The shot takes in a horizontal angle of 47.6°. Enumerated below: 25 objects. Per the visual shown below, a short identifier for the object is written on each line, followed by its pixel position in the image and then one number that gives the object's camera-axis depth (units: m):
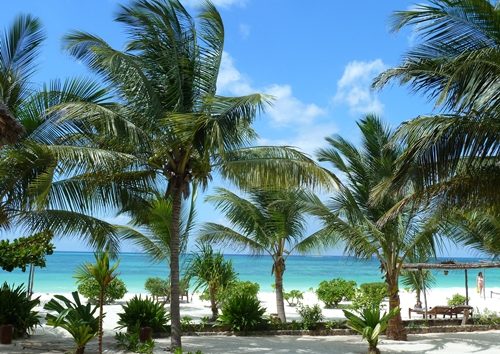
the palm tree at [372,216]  13.09
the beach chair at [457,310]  17.10
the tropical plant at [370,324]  11.09
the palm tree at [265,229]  15.32
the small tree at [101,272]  9.00
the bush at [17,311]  11.88
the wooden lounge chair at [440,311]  17.41
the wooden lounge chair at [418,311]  18.13
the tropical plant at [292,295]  23.75
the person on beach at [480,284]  31.82
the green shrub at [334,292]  23.02
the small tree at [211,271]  16.89
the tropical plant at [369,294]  17.79
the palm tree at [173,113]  10.52
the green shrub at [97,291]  21.44
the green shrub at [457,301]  22.16
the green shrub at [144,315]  12.64
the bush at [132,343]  10.02
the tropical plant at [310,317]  14.60
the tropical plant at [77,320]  9.65
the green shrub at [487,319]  16.52
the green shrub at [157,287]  23.73
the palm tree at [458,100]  7.43
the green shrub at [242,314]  13.96
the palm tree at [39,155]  10.06
